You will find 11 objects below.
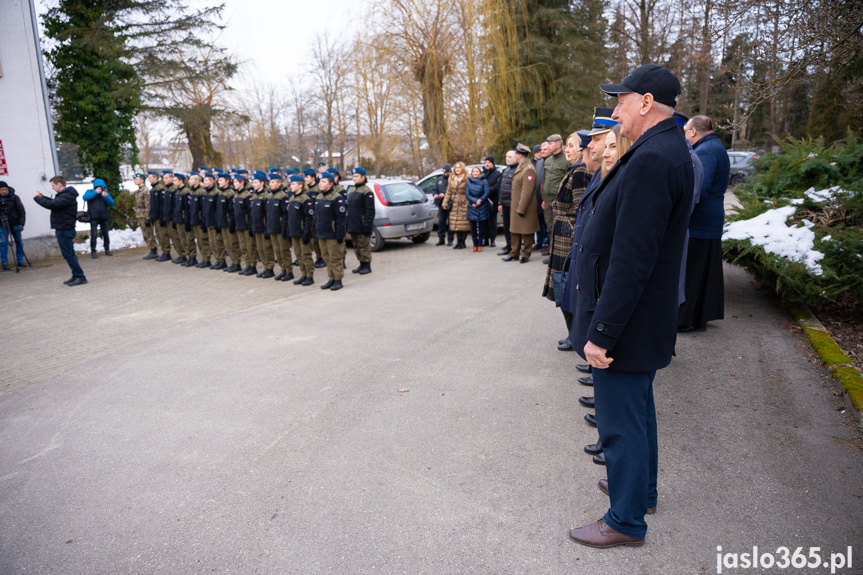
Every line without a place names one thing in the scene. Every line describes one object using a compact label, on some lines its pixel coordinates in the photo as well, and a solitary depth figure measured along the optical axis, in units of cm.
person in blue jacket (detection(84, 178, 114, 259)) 1343
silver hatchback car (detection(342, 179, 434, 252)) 1280
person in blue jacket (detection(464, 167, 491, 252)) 1206
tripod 1168
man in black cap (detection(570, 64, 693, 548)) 234
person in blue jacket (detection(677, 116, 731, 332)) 560
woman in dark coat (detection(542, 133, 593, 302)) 504
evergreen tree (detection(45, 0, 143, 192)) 1523
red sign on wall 1263
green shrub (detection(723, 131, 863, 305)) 540
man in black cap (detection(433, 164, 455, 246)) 1348
